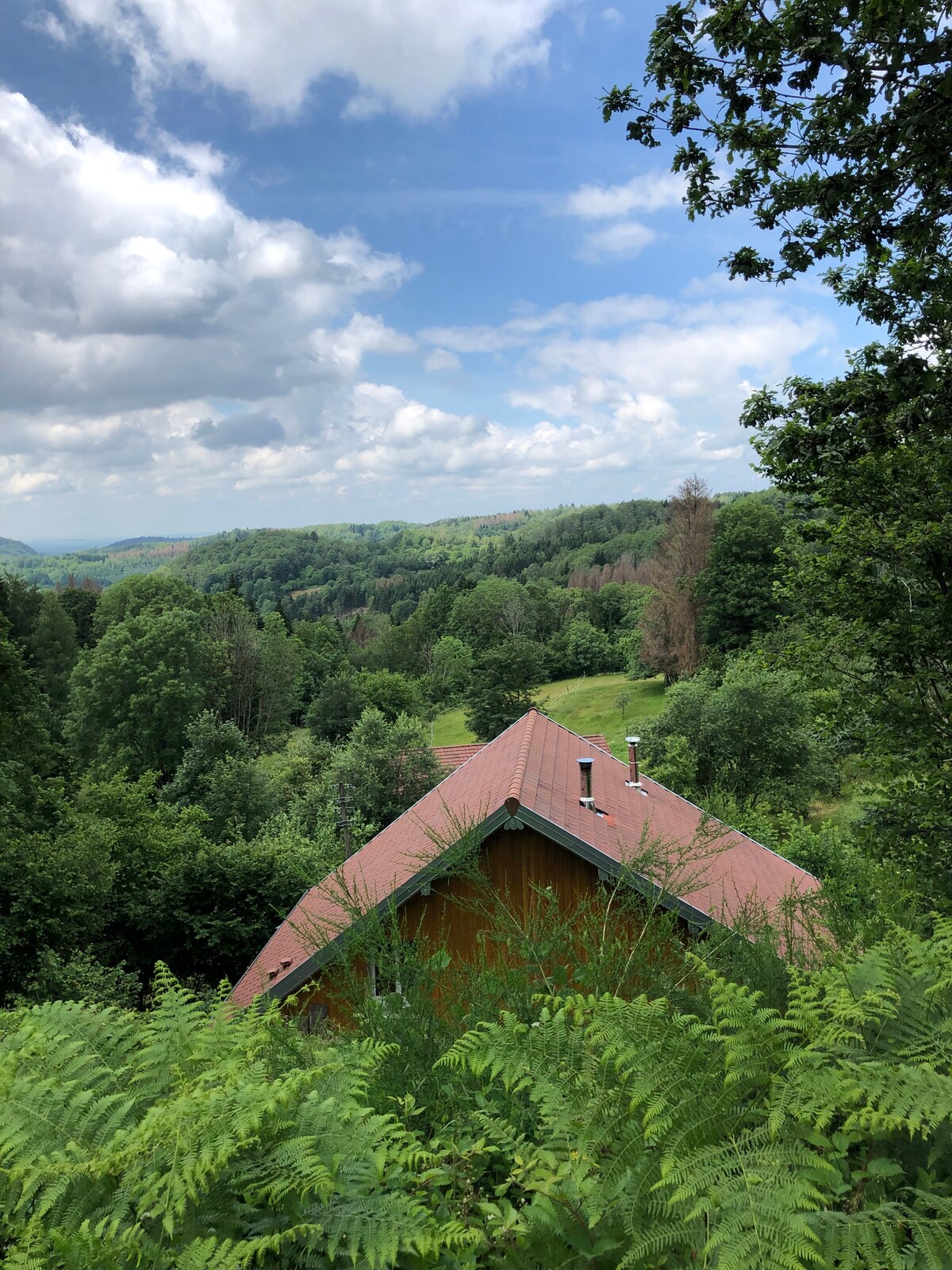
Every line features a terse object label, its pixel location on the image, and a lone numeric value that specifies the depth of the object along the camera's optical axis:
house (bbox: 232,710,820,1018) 8.86
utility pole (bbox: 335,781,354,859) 18.17
